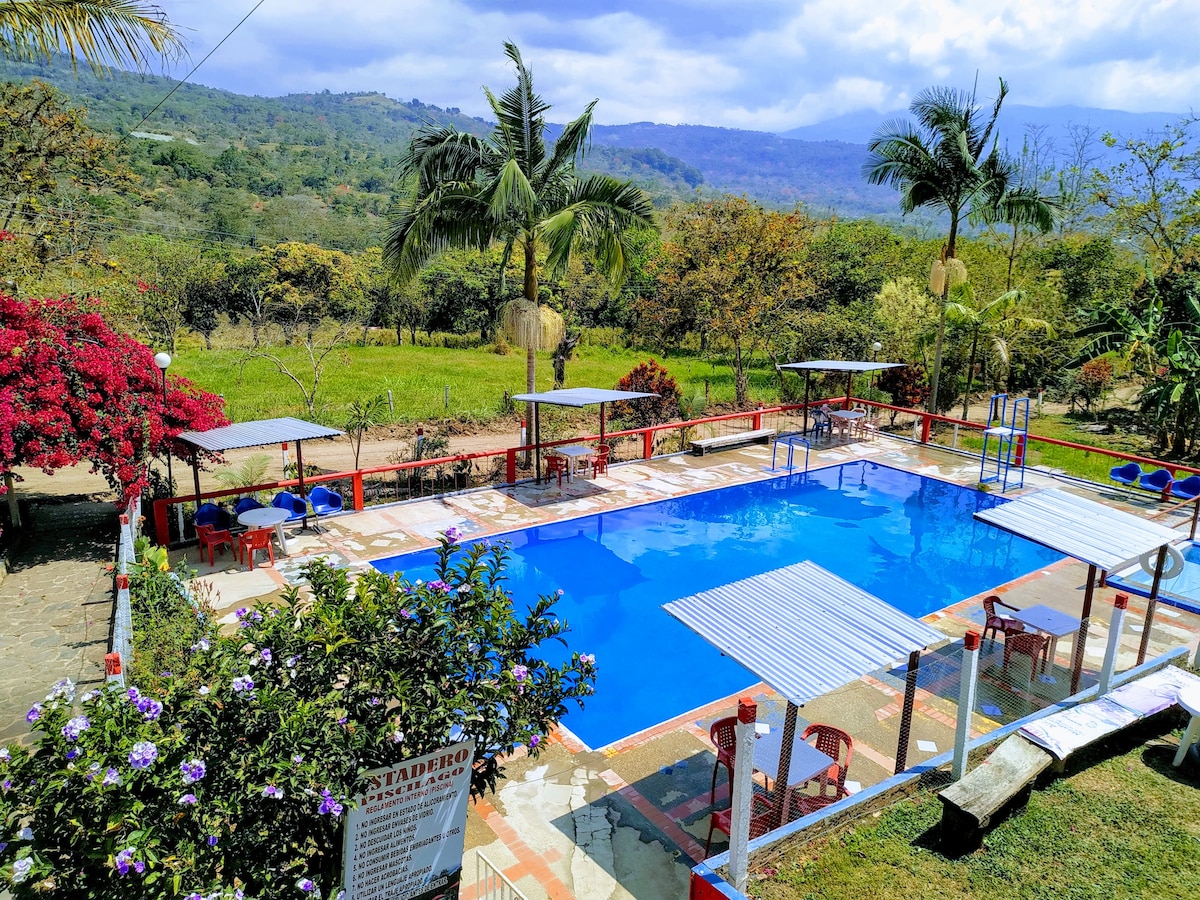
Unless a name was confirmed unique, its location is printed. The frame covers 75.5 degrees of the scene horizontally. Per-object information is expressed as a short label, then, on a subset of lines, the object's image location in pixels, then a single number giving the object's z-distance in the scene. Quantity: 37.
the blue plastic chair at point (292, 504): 13.67
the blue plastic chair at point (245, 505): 13.71
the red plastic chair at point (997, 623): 9.05
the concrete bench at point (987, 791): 5.89
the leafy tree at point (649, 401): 21.66
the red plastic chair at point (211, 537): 12.18
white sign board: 4.40
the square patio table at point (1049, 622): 8.80
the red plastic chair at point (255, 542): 12.07
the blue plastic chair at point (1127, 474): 15.84
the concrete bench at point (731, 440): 19.22
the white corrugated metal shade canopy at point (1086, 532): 7.83
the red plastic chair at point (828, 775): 6.52
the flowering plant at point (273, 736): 3.59
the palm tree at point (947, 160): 19.12
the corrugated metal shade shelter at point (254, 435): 11.80
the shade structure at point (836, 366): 19.25
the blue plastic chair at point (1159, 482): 15.16
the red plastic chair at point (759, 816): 6.14
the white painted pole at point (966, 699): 6.30
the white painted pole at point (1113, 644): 7.48
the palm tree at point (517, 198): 15.16
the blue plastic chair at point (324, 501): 14.33
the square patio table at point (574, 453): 16.43
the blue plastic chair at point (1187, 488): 15.00
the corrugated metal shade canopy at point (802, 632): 5.84
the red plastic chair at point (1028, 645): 8.55
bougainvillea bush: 10.63
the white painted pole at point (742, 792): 5.30
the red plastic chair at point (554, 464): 17.03
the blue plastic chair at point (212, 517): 12.60
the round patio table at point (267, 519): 12.04
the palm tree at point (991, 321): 20.38
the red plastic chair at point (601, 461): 17.34
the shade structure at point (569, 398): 15.62
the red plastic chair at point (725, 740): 6.62
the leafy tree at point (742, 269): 23.42
